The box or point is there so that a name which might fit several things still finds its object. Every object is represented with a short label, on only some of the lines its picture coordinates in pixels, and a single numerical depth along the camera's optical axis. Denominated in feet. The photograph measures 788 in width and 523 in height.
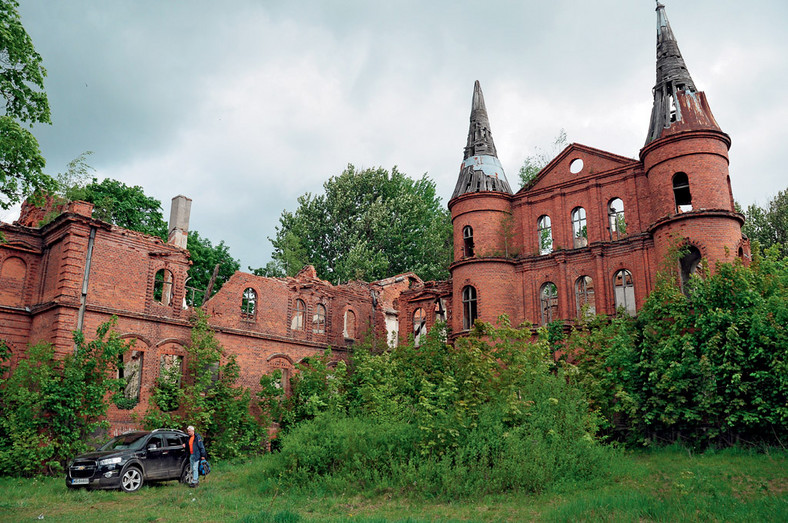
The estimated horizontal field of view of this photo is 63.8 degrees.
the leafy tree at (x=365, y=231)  136.77
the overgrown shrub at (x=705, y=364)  57.88
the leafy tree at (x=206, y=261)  128.57
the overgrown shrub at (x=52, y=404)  62.95
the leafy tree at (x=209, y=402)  75.46
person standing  56.18
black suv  52.95
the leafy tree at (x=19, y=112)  46.88
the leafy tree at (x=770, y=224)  118.93
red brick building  75.25
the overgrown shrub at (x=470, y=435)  49.42
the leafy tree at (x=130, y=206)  117.70
